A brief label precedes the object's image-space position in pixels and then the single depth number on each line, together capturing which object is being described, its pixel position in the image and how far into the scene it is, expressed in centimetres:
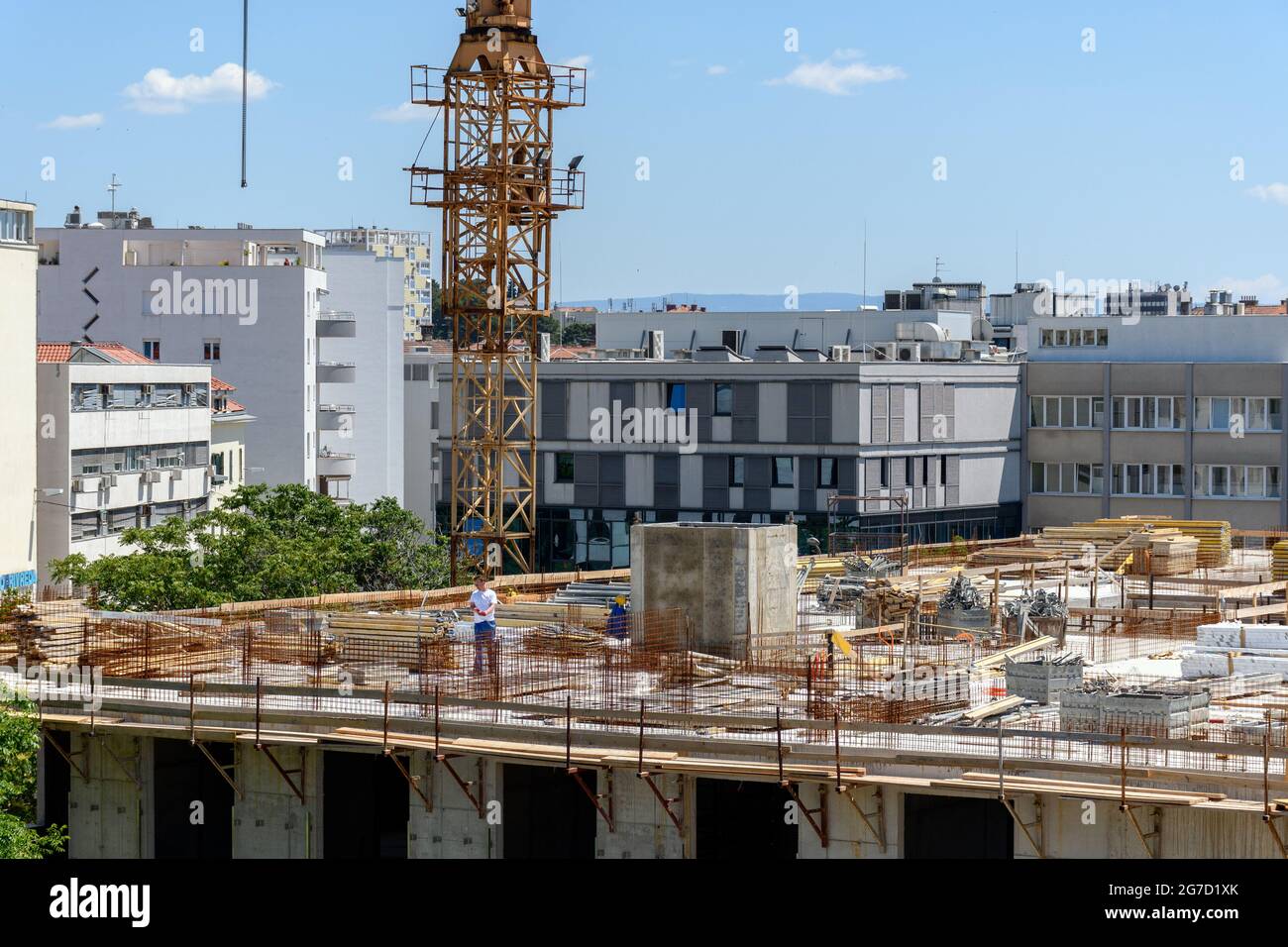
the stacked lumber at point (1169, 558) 6700
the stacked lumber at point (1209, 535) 6888
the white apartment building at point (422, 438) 13462
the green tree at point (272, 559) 6184
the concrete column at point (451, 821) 3672
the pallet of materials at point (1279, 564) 6531
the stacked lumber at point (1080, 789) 3061
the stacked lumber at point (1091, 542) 6738
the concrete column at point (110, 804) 4084
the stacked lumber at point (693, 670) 3978
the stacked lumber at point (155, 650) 4194
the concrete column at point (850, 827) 3344
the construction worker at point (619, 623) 4397
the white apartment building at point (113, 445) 8525
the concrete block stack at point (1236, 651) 4153
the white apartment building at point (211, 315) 11525
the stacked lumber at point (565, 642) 4212
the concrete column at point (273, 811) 3888
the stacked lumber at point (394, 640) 4141
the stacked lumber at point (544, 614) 4728
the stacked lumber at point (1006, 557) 6669
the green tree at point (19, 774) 3328
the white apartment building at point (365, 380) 12581
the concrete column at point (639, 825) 3509
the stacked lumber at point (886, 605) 5128
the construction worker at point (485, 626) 3953
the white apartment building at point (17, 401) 8188
